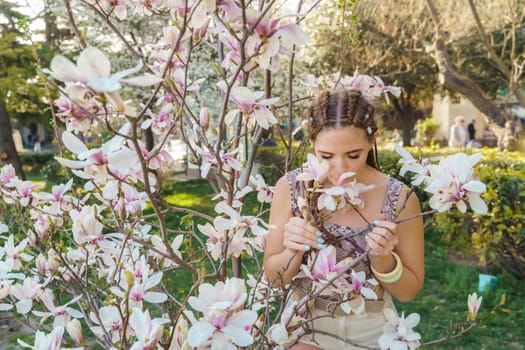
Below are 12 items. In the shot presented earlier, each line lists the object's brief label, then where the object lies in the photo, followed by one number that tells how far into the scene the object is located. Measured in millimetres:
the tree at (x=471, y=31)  7559
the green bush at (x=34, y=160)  16156
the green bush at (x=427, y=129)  21841
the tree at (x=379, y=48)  10453
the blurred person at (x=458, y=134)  10814
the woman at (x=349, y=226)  1261
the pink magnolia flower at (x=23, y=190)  1523
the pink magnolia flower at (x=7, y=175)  1567
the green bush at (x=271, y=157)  8883
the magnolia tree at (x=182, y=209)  836
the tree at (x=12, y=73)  9133
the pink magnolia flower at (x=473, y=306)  1236
